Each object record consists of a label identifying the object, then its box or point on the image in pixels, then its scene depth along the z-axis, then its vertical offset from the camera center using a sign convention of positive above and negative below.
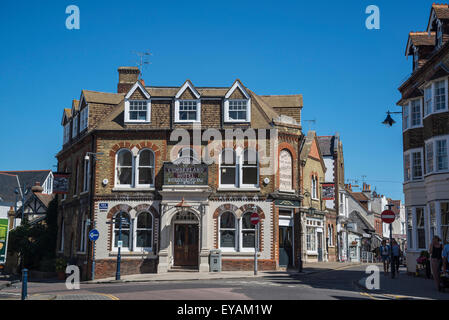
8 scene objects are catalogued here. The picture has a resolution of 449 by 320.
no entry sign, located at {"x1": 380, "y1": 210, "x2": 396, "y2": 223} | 22.40 +0.53
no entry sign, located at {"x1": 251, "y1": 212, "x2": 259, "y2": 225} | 27.89 +0.51
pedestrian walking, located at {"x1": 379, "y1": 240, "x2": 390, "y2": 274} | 26.05 -1.18
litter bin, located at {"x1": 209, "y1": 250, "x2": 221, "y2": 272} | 28.78 -1.91
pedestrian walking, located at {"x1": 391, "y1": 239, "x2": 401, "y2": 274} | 24.78 -1.05
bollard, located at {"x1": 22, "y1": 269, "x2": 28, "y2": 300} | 16.19 -1.87
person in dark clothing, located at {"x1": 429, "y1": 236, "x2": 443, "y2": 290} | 18.67 -0.92
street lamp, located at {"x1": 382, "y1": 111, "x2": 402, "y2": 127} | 26.02 +5.34
